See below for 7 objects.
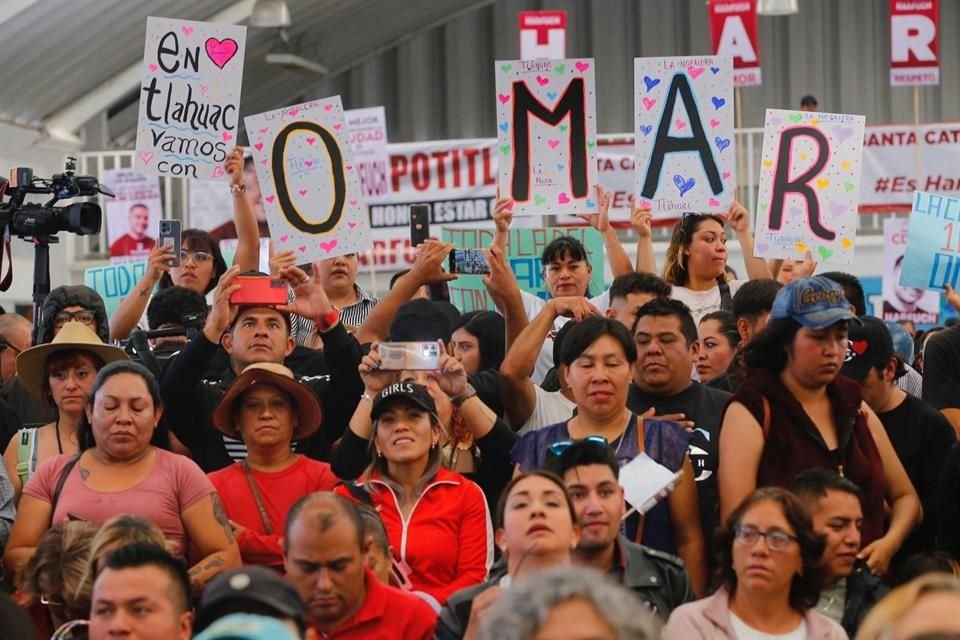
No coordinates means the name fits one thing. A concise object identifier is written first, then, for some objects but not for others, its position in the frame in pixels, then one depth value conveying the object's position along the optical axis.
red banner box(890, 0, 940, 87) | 31.66
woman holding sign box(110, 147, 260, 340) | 14.77
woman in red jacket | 10.69
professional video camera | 13.30
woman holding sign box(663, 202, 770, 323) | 14.72
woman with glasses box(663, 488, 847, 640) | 9.19
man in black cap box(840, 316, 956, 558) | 11.60
